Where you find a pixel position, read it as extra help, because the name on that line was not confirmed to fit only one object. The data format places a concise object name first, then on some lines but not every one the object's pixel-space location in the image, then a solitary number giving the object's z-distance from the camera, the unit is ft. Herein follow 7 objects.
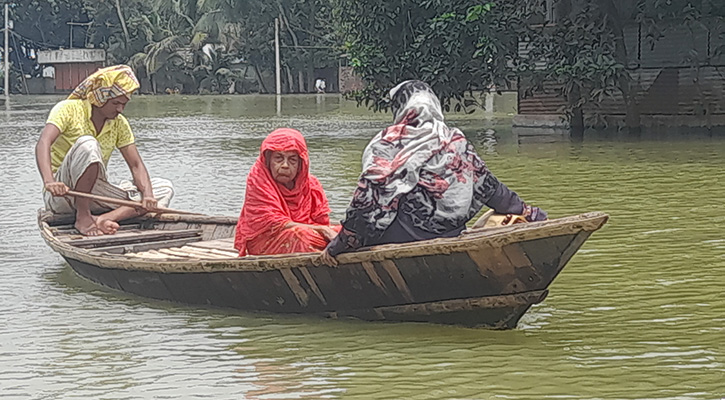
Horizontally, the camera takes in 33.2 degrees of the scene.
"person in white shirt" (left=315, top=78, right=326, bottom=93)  184.51
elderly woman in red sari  22.29
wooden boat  18.61
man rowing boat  28.25
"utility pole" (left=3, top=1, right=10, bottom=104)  196.13
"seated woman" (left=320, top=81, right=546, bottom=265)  19.90
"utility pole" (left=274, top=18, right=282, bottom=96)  167.06
